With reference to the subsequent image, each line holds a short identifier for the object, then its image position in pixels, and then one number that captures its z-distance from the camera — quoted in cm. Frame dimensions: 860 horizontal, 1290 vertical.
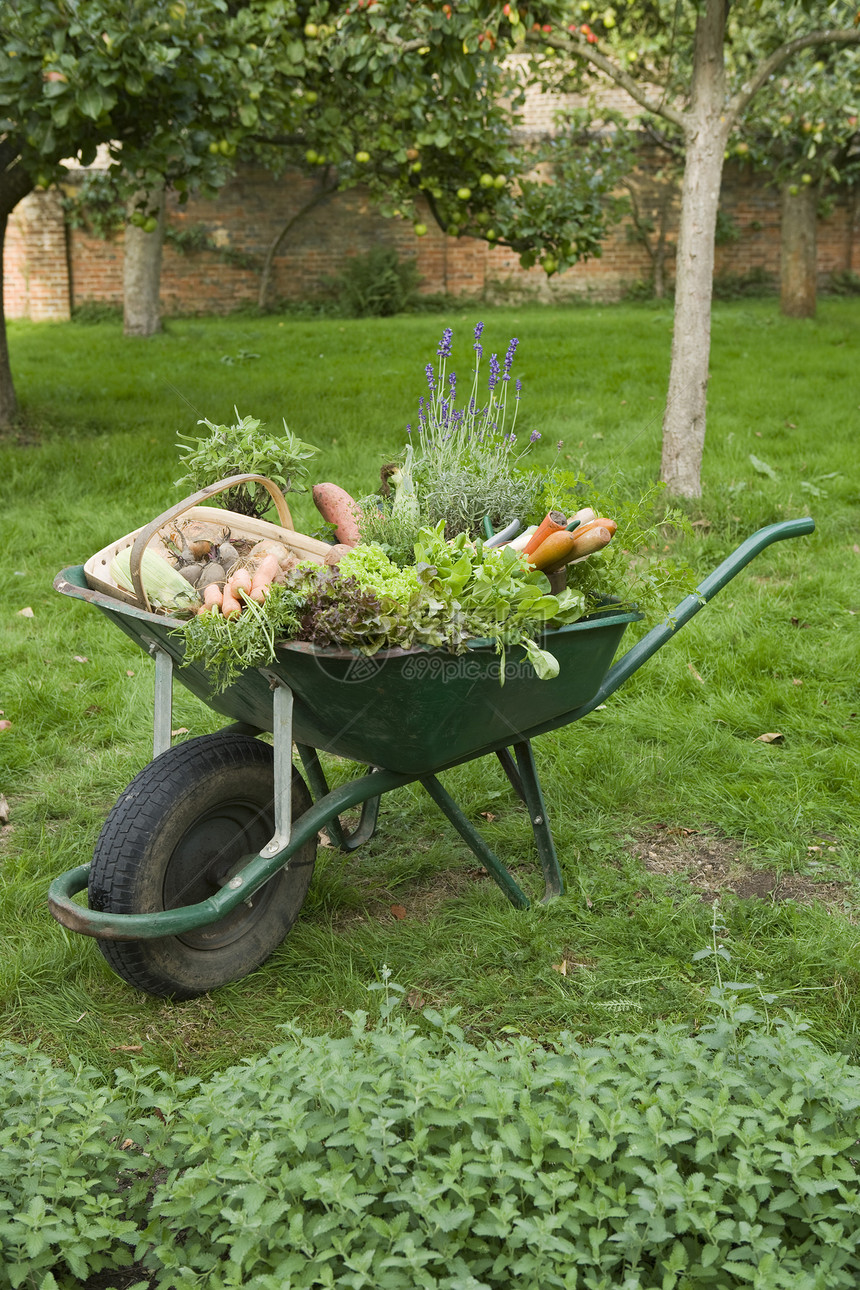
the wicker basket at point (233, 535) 234
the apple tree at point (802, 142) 807
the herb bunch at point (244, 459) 255
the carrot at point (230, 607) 201
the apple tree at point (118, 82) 464
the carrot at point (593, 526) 216
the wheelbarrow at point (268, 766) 201
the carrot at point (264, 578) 204
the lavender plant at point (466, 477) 251
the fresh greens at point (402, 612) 194
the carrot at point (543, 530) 217
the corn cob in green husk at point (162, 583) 222
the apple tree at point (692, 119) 480
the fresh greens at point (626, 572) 238
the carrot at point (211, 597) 207
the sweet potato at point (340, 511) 253
